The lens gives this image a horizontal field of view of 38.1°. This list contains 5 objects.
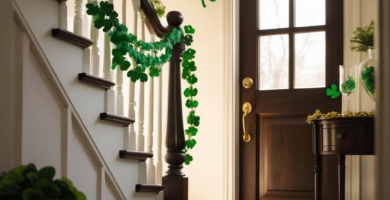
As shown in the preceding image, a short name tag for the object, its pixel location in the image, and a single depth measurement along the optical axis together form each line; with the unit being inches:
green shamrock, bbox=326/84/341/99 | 157.5
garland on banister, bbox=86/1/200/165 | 98.0
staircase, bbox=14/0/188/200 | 83.8
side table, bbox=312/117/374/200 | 125.9
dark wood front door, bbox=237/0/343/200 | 160.9
